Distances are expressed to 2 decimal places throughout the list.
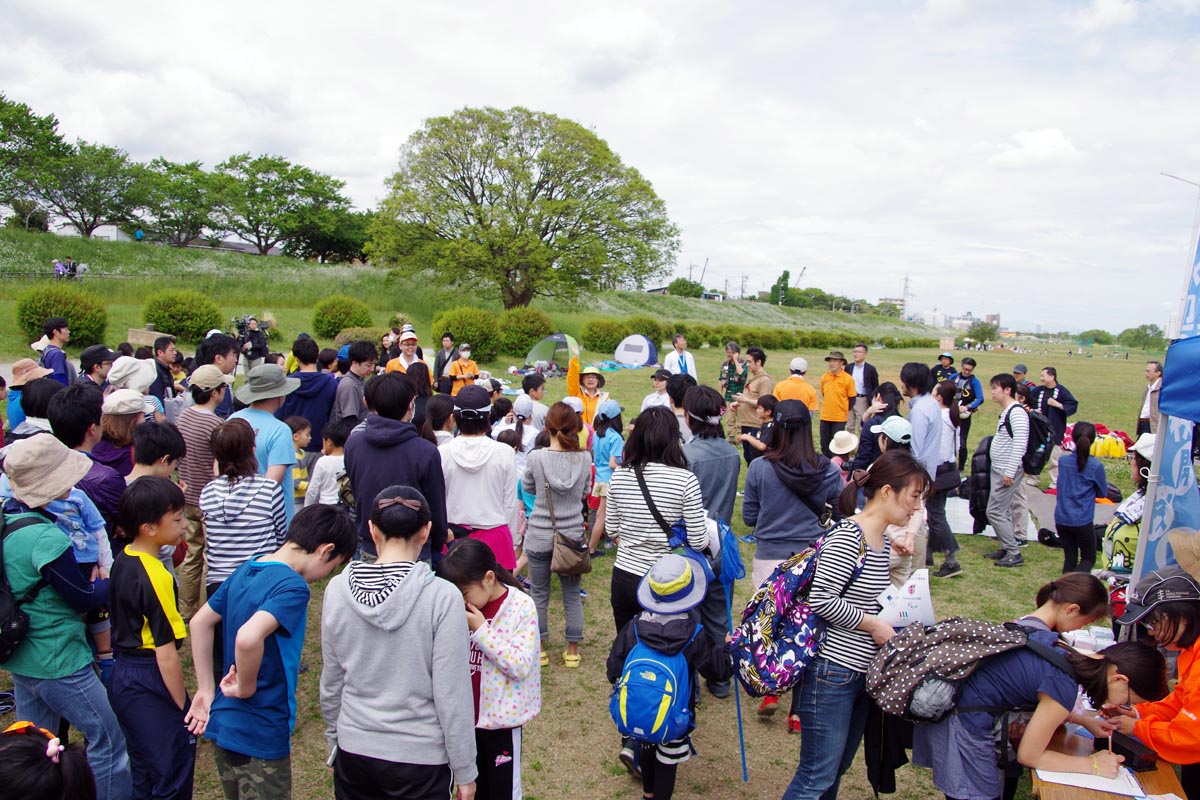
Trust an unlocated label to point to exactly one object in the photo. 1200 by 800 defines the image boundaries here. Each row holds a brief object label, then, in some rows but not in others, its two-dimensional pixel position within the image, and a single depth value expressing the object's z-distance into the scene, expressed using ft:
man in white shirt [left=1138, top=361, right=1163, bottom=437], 29.09
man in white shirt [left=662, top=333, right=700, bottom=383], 36.14
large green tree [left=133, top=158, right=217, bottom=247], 150.61
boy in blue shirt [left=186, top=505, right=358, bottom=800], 7.61
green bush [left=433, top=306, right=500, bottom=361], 72.38
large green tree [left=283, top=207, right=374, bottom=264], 163.33
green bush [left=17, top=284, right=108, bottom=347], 58.80
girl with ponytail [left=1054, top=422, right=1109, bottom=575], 19.21
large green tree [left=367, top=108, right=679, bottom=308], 100.78
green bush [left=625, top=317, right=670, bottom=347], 99.04
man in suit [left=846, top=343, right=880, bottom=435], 33.83
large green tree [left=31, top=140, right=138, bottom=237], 134.21
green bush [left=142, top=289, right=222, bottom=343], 64.80
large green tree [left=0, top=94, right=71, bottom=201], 125.39
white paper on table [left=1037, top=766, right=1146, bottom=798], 8.61
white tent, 78.28
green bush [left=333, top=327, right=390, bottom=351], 64.85
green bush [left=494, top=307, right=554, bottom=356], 78.95
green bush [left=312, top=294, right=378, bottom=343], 74.90
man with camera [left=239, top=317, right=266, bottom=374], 35.76
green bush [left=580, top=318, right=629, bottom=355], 94.22
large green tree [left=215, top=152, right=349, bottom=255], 157.69
